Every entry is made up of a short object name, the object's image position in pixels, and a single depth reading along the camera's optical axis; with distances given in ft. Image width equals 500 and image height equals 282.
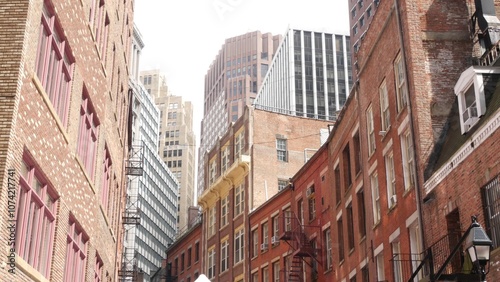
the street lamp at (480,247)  42.55
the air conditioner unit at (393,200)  92.44
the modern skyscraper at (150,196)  474.08
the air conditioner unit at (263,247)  167.45
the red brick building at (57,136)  46.78
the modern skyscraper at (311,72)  532.32
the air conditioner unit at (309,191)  146.51
